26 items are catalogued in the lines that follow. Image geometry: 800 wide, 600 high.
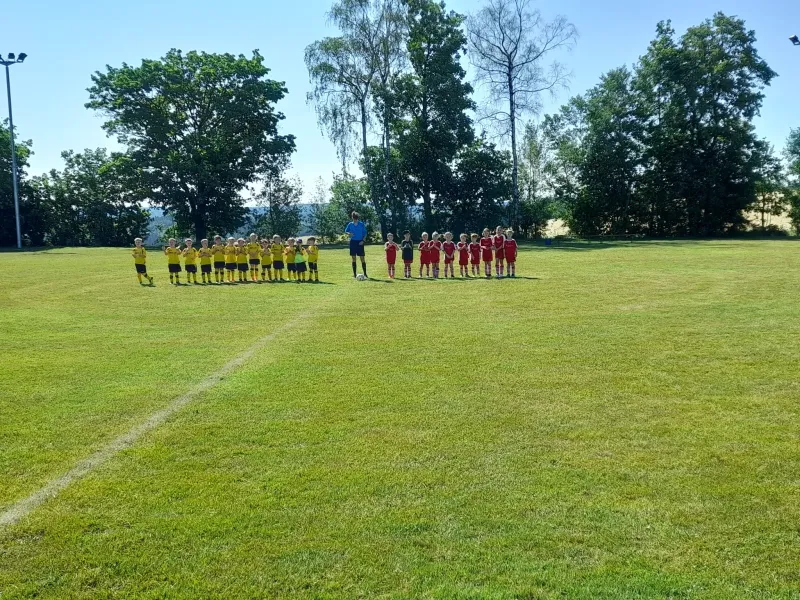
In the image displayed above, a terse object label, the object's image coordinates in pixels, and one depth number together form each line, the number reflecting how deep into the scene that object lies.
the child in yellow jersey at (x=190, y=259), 20.17
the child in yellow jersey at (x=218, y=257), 20.31
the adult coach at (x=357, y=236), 19.66
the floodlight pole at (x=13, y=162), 44.53
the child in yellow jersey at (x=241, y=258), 20.55
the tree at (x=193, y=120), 46.25
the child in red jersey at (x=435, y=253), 20.45
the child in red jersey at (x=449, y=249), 20.39
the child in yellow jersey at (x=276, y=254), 20.61
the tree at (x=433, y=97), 45.59
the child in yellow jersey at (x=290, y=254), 20.23
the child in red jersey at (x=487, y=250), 20.17
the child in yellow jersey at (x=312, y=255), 19.81
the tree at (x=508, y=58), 44.72
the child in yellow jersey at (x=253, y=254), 20.80
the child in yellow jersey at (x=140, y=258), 19.94
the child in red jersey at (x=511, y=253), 19.77
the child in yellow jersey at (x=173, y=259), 19.97
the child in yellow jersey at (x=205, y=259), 20.36
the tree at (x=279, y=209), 52.06
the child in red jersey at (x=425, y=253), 20.69
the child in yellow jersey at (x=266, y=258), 20.39
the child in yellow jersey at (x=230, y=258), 20.55
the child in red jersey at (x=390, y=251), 20.42
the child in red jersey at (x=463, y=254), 20.45
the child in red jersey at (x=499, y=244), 20.27
